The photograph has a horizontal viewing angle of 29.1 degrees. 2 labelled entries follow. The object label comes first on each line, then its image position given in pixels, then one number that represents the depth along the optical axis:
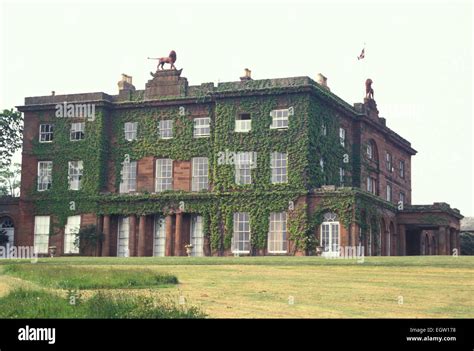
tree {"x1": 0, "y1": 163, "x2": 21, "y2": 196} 93.06
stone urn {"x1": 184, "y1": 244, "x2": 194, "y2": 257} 53.73
